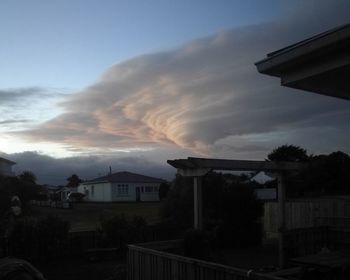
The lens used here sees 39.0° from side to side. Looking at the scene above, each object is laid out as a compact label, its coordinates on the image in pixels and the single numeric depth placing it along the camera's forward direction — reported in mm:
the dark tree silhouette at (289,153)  55759
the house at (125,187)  58656
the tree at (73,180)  93888
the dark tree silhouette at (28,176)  56638
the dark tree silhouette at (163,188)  46847
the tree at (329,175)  35688
